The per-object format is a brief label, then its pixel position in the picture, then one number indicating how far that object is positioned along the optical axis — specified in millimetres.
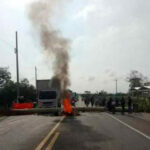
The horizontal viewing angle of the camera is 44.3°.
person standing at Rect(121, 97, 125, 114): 18188
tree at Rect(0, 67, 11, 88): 48329
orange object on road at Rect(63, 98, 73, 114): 16816
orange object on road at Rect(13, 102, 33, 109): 22815
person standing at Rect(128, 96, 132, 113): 18248
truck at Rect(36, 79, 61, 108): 20081
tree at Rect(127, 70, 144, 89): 57555
